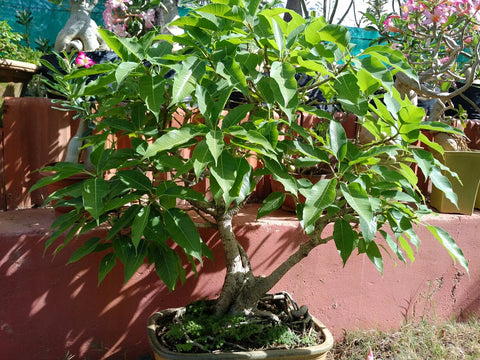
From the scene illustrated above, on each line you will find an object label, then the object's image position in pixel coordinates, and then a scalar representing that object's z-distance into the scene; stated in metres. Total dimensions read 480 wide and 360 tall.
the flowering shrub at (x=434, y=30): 2.55
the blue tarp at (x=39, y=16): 4.70
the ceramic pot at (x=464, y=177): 2.96
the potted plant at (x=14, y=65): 2.75
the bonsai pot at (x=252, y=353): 1.77
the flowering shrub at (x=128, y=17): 3.01
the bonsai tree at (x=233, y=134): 1.40
